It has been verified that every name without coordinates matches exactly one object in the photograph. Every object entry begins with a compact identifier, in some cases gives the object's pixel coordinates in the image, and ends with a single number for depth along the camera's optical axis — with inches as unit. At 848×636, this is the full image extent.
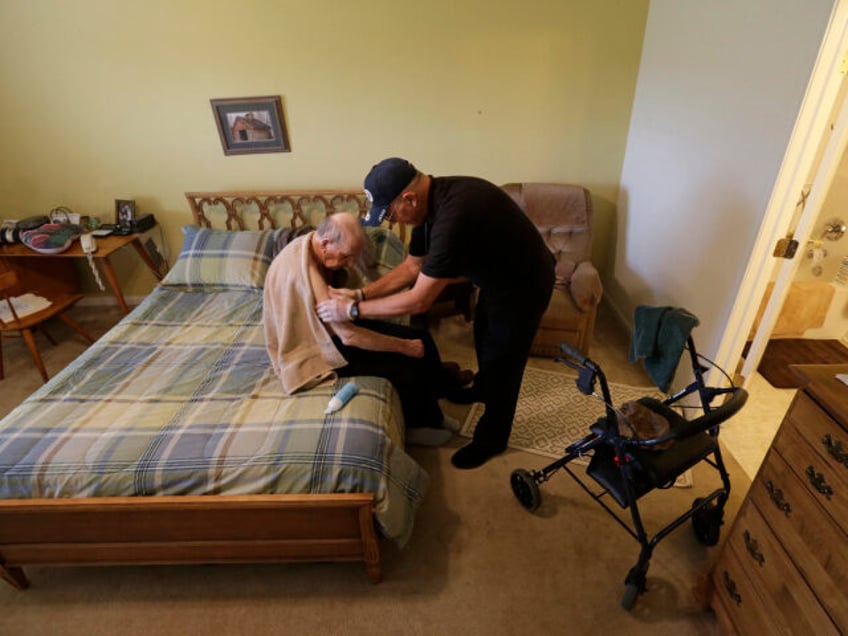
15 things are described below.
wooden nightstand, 105.6
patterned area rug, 81.9
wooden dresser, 34.9
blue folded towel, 59.9
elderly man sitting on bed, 66.4
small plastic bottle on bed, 60.5
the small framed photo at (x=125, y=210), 117.3
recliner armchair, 105.8
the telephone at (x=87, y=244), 103.0
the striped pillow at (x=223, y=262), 101.7
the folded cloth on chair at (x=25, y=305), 98.9
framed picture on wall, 108.4
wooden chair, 90.5
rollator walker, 50.4
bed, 52.2
